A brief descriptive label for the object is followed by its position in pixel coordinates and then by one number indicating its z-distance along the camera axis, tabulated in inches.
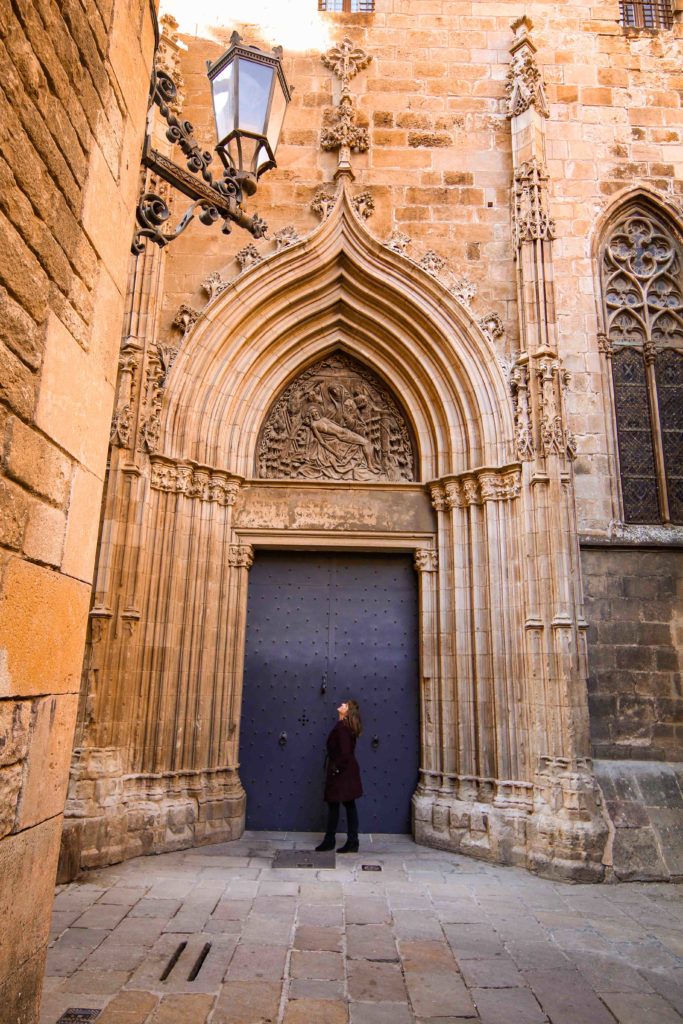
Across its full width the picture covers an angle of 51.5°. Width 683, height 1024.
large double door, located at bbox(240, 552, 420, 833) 297.6
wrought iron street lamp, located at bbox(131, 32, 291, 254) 154.3
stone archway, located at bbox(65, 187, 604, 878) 258.1
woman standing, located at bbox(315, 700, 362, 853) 261.1
